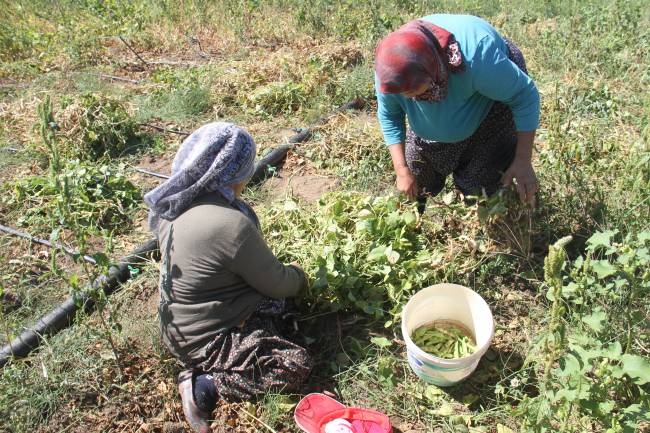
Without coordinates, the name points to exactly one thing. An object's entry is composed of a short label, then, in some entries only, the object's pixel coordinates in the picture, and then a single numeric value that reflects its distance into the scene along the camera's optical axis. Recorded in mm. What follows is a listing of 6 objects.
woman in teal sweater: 1985
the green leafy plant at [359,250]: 2449
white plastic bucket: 1912
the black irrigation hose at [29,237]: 3115
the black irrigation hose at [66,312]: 2436
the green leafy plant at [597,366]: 1492
